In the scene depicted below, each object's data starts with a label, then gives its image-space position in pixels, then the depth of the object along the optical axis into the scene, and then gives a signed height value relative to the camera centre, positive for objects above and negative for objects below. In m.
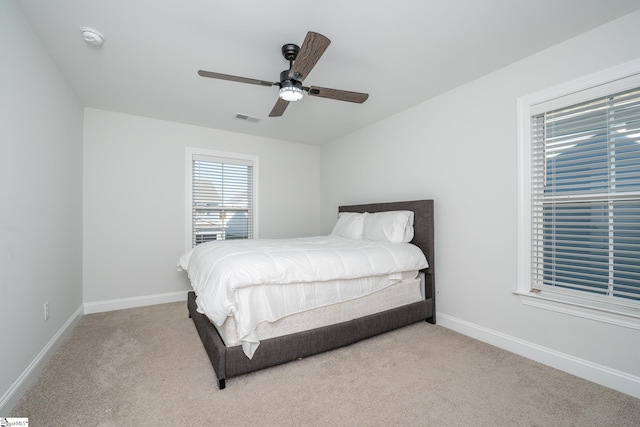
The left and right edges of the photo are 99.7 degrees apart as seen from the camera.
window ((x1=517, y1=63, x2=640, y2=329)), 1.80 +0.12
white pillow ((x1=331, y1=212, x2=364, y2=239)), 3.52 -0.17
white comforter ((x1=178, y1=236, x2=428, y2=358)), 1.80 -0.45
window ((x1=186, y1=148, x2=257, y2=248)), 3.99 +0.26
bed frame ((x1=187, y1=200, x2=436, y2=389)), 1.82 -0.97
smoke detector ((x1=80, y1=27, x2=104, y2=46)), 1.95 +1.31
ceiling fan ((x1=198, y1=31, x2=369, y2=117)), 1.63 +1.00
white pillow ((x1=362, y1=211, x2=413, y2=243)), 2.99 -0.16
